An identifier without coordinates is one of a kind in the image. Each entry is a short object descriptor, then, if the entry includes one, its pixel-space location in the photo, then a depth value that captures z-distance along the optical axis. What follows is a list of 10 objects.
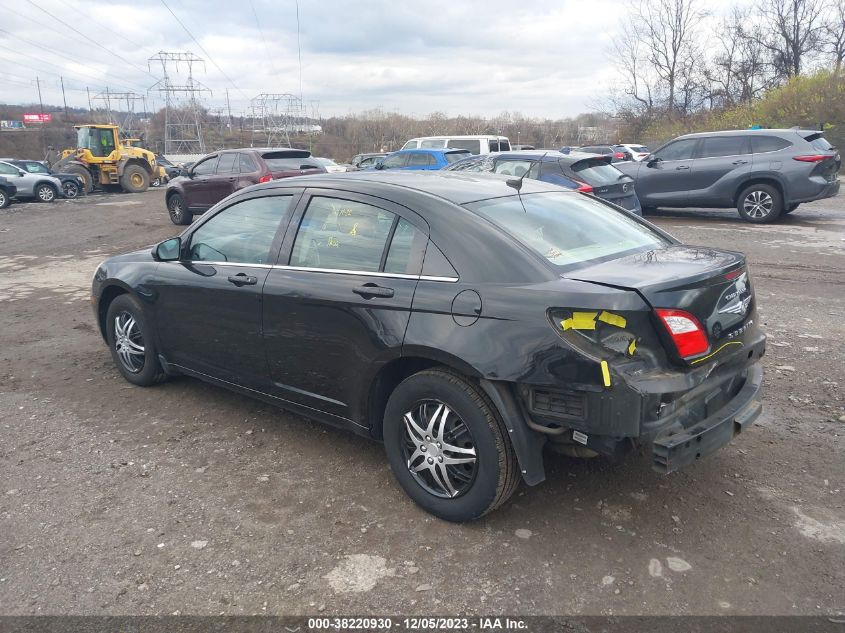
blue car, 15.91
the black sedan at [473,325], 2.70
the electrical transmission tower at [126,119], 73.09
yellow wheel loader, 26.98
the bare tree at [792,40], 36.53
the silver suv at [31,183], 22.08
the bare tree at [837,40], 36.30
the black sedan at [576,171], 10.39
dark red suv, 13.41
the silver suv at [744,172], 11.64
